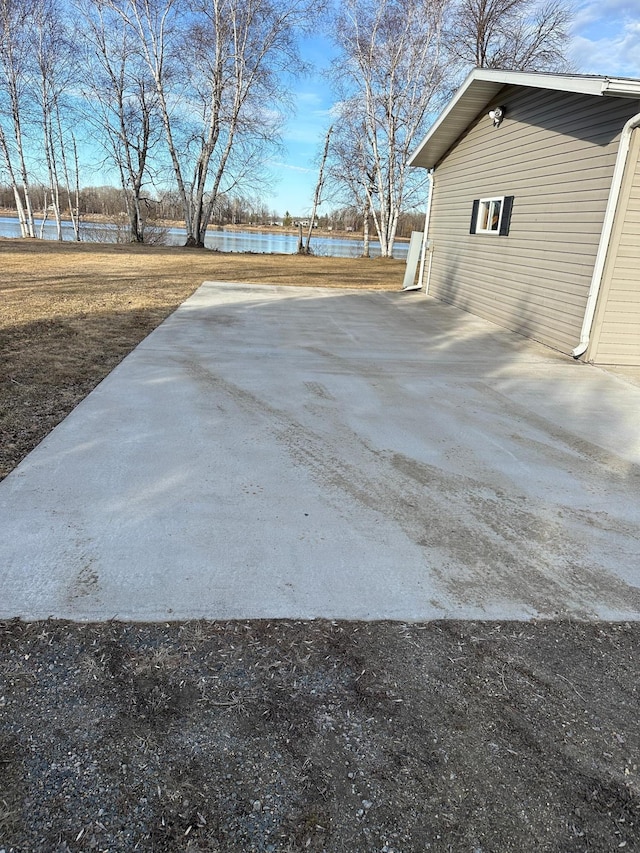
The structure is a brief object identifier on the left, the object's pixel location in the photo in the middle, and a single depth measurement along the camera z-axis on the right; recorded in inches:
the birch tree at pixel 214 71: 754.8
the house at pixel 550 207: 206.7
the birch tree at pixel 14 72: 796.0
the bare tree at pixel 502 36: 692.1
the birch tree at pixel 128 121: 803.4
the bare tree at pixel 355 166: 869.0
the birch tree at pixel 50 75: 813.2
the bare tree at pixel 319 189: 994.8
